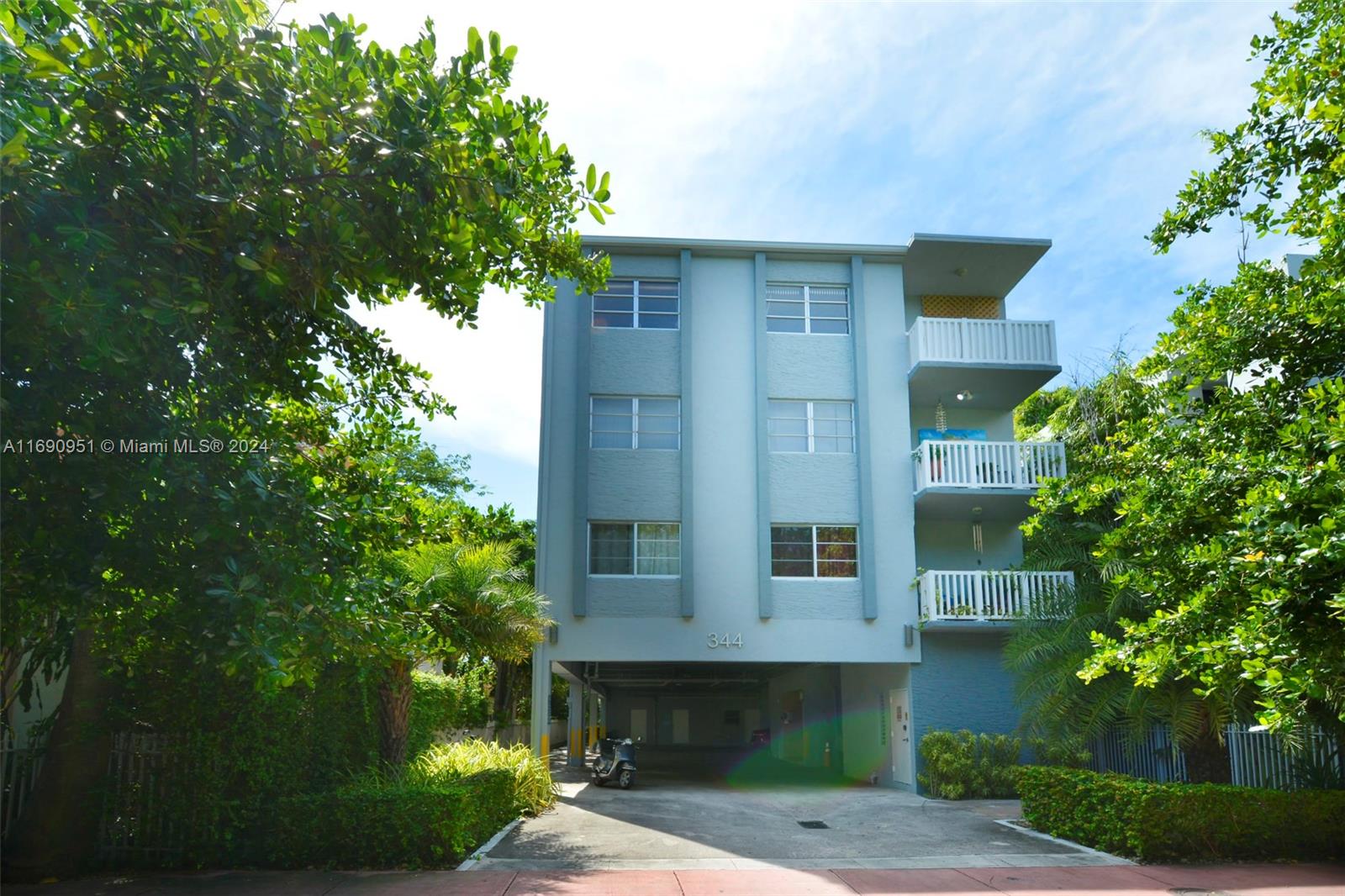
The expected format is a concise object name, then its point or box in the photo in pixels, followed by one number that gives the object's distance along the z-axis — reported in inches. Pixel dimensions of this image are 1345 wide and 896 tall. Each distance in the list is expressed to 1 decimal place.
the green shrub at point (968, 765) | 711.7
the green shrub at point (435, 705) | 573.3
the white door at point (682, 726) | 1715.1
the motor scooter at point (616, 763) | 804.6
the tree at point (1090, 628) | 491.2
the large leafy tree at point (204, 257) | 231.9
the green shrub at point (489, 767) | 507.2
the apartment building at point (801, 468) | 780.6
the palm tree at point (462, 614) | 493.4
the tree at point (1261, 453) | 241.3
